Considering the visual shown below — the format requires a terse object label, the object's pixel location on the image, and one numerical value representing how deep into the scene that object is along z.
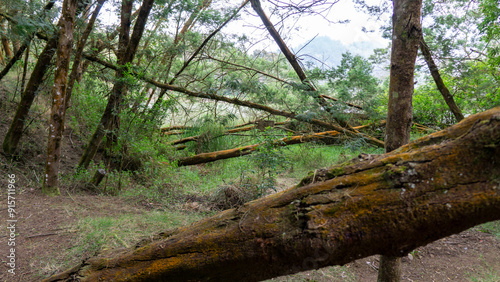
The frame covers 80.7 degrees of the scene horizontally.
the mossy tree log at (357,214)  1.08
